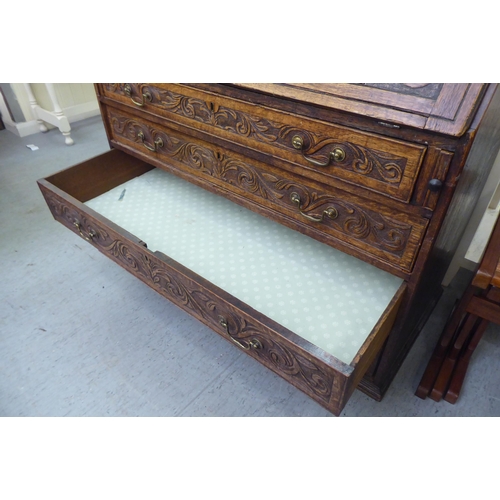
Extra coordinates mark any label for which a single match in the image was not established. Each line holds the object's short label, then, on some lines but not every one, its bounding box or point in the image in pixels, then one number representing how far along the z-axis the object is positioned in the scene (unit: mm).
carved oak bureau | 599
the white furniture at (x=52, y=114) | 1935
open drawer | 677
